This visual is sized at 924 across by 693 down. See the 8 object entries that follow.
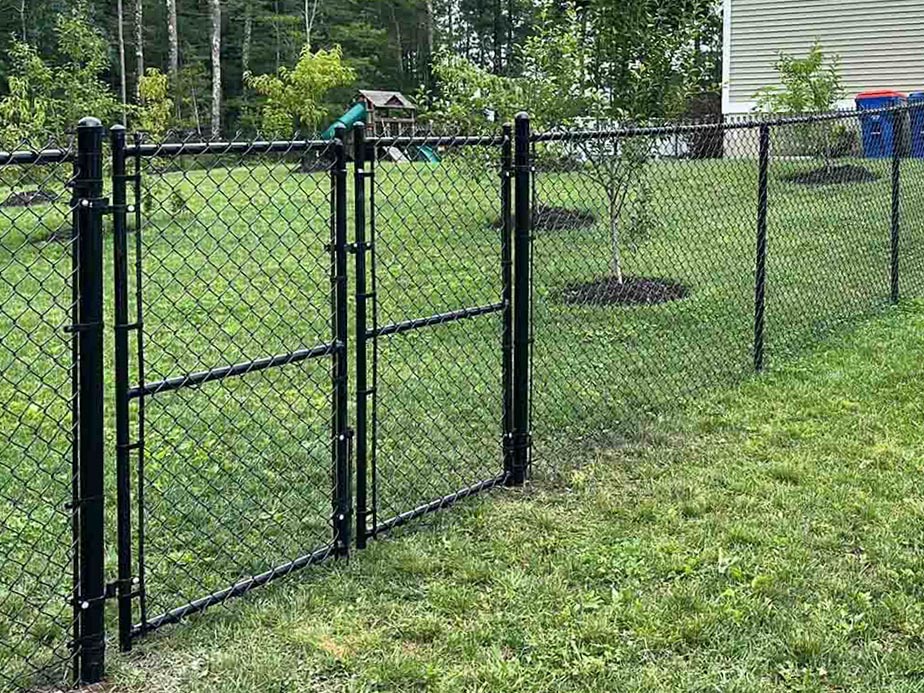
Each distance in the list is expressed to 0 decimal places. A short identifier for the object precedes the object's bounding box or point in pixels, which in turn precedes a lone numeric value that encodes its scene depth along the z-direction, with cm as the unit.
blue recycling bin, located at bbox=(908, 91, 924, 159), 1255
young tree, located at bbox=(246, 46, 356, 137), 2523
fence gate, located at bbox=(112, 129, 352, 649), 286
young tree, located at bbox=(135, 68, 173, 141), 2108
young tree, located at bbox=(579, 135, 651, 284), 781
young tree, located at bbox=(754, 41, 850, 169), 1353
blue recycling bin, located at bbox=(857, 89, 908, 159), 1476
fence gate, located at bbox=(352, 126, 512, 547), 361
